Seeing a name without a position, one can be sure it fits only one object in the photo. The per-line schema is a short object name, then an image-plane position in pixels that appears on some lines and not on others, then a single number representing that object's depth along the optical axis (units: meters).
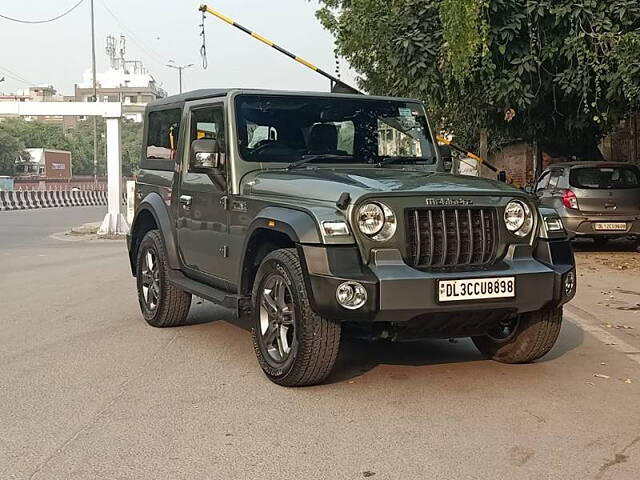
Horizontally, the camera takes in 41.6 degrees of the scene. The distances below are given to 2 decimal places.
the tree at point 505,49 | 12.32
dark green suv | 4.96
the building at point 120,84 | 151.50
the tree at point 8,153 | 80.62
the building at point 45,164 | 78.81
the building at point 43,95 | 141.90
